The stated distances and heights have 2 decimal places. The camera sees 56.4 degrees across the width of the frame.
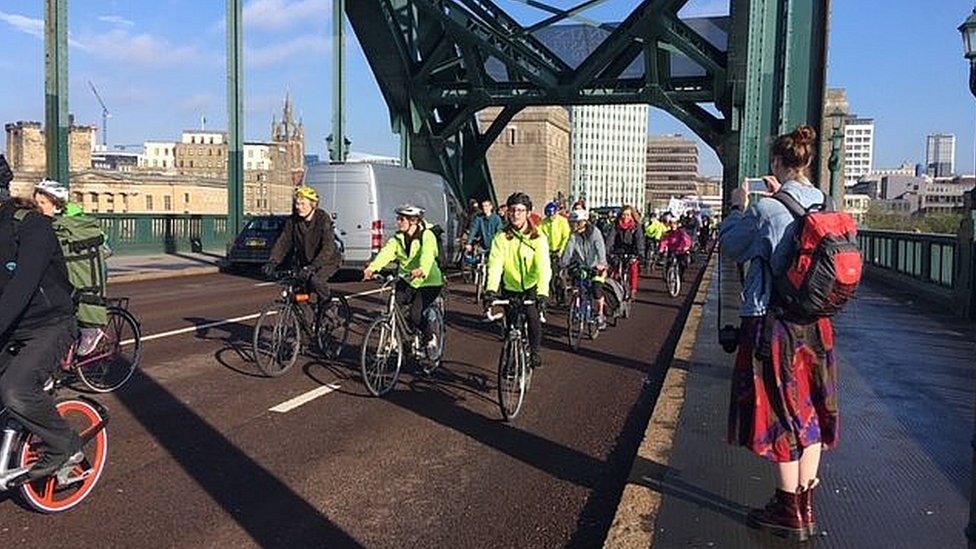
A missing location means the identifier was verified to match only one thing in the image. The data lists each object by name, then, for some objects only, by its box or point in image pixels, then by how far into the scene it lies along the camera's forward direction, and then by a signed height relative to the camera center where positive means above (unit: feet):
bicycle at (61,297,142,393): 24.70 -4.39
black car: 71.10 -2.78
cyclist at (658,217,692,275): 60.03 -2.03
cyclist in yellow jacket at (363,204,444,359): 26.66 -1.71
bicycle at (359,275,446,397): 25.21 -3.93
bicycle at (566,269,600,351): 35.17 -3.97
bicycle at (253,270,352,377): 28.09 -3.85
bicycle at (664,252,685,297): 60.03 -4.10
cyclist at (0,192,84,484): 13.65 -1.88
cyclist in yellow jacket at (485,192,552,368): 24.04 -1.44
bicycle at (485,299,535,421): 22.50 -4.08
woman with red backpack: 12.81 -2.16
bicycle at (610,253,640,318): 47.21 -3.06
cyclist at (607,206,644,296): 48.60 -1.35
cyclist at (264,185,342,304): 28.76 -1.20
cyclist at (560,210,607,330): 37.47 -1.66
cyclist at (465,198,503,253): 57.00 -1.08
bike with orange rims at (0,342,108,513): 14.47 -4.28
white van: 63.57 +0.40
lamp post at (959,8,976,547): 34.86 +6.86
